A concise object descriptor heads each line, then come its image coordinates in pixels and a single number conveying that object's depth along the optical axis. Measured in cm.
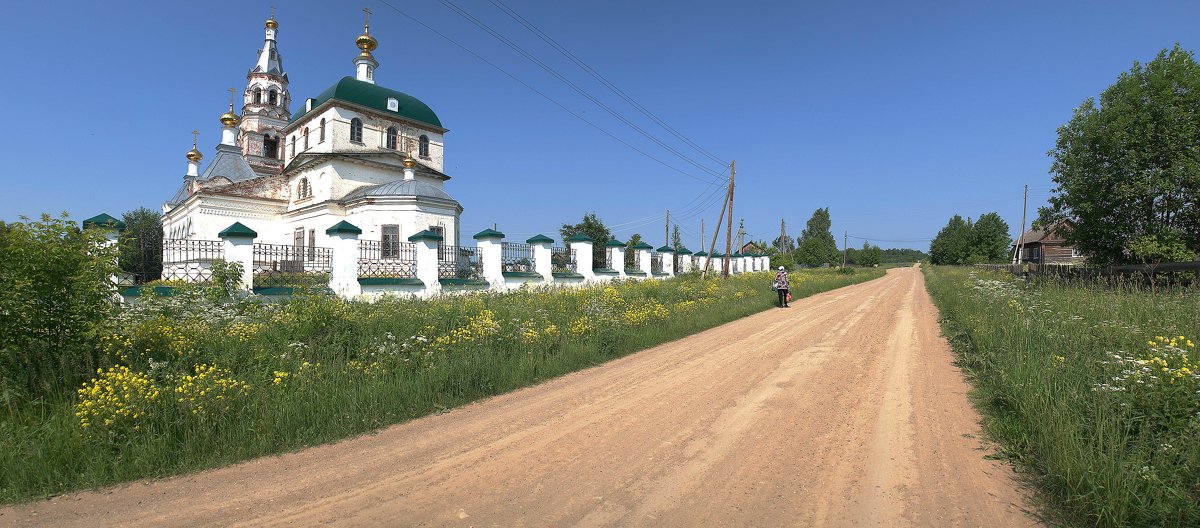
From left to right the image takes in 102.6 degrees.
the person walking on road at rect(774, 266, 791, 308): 1481
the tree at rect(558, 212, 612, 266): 3572
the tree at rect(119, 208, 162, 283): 990
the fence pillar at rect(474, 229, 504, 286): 1352
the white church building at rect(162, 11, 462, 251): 2184
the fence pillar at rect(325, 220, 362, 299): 1055
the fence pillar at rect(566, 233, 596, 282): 1673
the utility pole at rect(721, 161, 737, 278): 2503
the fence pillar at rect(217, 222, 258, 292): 924
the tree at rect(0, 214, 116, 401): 405
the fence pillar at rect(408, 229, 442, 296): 1198
